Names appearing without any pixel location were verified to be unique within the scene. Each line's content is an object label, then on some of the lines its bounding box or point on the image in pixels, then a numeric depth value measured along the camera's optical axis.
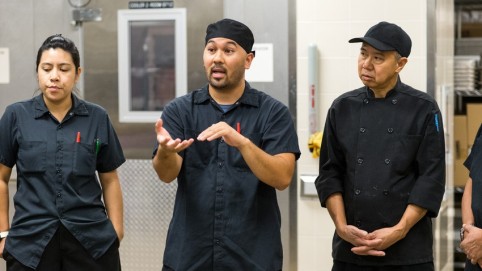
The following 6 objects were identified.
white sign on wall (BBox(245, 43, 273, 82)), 4.30
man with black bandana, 2.70
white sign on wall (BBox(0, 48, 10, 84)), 4.59
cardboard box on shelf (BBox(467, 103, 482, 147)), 6.66
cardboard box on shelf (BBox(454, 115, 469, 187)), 6.64
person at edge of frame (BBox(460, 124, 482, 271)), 2.90
